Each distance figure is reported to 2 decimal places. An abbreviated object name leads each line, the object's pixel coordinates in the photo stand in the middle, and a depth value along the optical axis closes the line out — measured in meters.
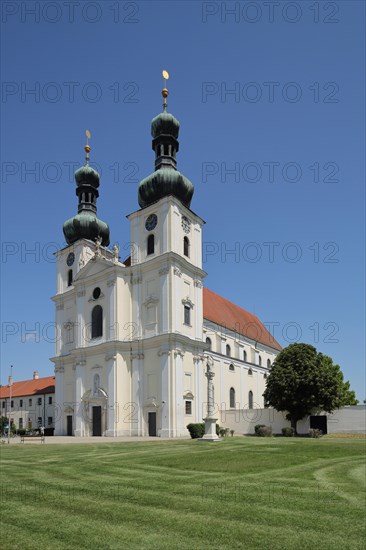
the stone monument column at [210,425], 29.41
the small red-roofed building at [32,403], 67.44
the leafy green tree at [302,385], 40.91
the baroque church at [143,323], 40.88
